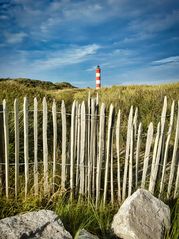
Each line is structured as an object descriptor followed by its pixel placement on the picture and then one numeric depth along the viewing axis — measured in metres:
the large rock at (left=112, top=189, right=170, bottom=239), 1.88
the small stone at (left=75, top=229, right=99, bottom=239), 1.70
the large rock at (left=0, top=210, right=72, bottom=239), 1.64
